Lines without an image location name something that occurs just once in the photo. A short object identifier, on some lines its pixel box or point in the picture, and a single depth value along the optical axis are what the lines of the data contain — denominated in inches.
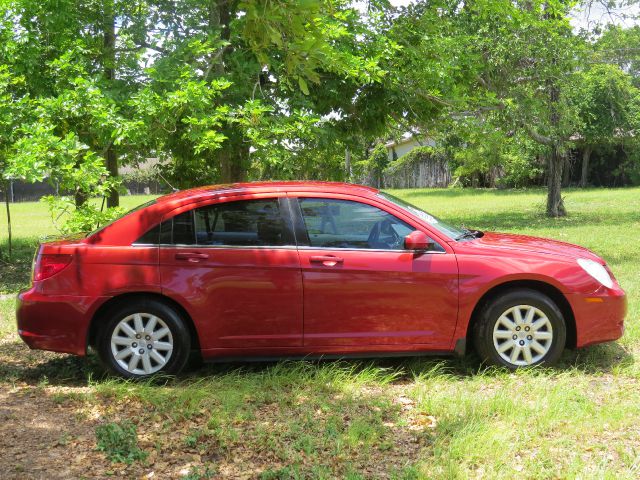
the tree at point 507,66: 430.6
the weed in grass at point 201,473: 145.2
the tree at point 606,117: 1153.4
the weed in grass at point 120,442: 155.7
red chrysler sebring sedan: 207.8
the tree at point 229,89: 323.3
